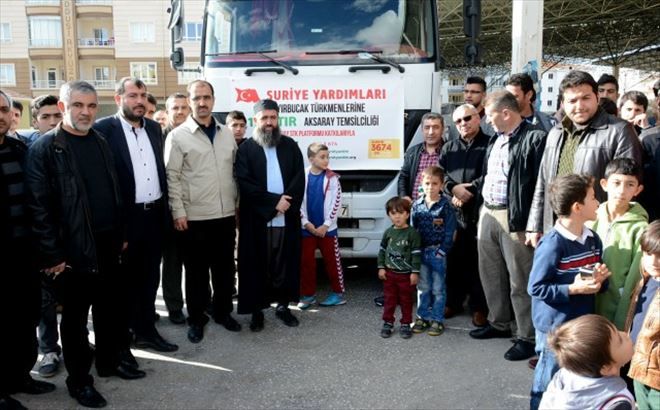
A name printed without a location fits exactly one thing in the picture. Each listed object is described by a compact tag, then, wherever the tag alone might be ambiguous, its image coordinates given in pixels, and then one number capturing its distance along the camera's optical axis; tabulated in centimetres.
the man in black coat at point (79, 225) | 330
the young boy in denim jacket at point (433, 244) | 457
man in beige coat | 440
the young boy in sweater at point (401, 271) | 452
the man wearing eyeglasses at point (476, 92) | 559
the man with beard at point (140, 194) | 400
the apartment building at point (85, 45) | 3647
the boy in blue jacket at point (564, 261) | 289
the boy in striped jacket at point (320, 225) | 512
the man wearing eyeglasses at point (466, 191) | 463
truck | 533
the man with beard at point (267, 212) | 462
